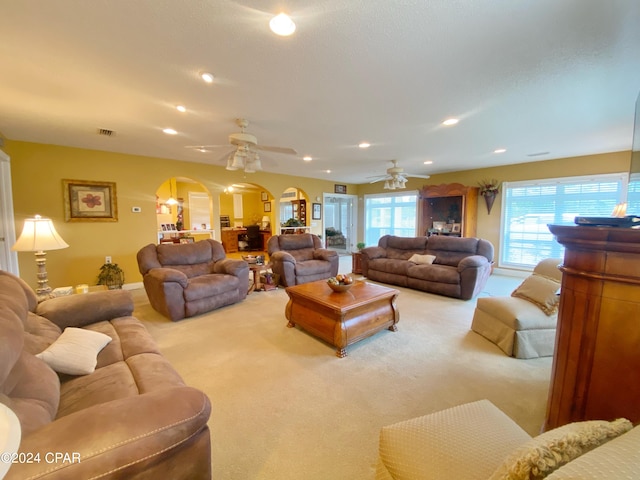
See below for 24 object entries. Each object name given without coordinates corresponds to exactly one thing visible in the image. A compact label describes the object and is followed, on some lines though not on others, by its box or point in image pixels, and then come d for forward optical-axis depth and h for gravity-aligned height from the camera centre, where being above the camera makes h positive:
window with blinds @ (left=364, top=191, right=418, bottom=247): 7.59 +0.10
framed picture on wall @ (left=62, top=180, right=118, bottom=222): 4.20 +0.17
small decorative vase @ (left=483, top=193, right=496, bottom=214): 5.80 +0.48
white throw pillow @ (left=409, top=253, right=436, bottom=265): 4.71 -0.74
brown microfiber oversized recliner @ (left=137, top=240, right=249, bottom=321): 3.19 -0.87
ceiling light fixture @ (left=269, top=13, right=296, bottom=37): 1.47 +1.11
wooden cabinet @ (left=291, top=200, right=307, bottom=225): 7.73 +0.19
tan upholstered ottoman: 0.87 -0.82
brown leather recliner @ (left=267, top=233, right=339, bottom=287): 4.56 -0.81
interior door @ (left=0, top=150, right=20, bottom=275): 3.66 -0.14
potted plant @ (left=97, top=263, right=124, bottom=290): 4.29 -1.06
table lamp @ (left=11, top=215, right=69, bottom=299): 2.37 -0.28
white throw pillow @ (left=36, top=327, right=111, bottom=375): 1.41 -0.80
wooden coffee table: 2.44 -0.97
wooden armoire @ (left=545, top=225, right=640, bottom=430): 1.02 -0.44
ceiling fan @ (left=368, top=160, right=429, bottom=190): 5.20 +0.82
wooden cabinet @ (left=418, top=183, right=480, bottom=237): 5.87 +0.27
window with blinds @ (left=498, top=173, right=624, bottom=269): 4.71 +0.29
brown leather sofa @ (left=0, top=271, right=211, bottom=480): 0.77 -0.74
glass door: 8.90 -0.21
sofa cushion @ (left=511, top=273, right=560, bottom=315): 2.41 -0.69
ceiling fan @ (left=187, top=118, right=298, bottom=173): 3.01 +0.78
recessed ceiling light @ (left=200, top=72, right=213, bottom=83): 2.06 +1.10
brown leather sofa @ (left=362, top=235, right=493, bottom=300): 4.01 -0.79
